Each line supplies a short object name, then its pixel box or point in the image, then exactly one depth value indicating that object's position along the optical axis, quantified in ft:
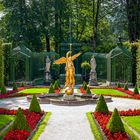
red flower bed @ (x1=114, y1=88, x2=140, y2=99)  47.68
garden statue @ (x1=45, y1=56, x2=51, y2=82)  75.26
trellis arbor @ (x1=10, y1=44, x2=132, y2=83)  70.61
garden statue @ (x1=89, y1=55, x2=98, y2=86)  70.73
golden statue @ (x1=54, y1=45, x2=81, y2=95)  43.64
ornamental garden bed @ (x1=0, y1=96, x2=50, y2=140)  23.74
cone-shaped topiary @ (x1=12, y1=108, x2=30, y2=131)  24.57
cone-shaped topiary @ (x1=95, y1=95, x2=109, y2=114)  33.09
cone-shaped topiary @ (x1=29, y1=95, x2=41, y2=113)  33.40
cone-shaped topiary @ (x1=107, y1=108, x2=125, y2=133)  24.59
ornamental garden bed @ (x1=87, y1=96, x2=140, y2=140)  24.43
